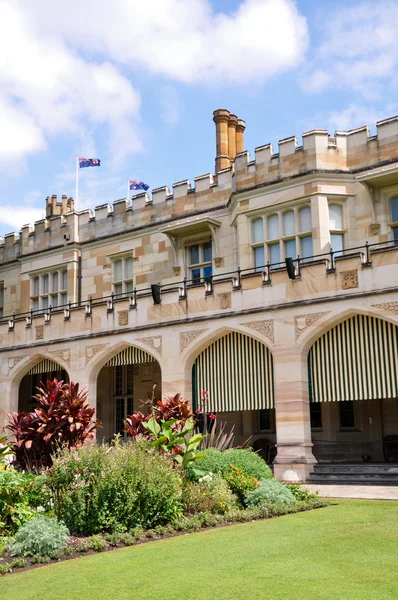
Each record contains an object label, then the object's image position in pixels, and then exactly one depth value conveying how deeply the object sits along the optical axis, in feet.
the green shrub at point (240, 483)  39.89
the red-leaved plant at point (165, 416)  50.85
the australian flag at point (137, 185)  87.40
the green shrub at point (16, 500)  32.37
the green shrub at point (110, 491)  33.12
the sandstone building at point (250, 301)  54.54
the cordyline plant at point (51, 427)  50.06
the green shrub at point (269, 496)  38.54
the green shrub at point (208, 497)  37.17
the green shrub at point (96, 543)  29.35
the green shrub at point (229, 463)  41.52
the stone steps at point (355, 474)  49.65
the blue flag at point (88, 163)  88.74
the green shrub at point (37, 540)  28.37
